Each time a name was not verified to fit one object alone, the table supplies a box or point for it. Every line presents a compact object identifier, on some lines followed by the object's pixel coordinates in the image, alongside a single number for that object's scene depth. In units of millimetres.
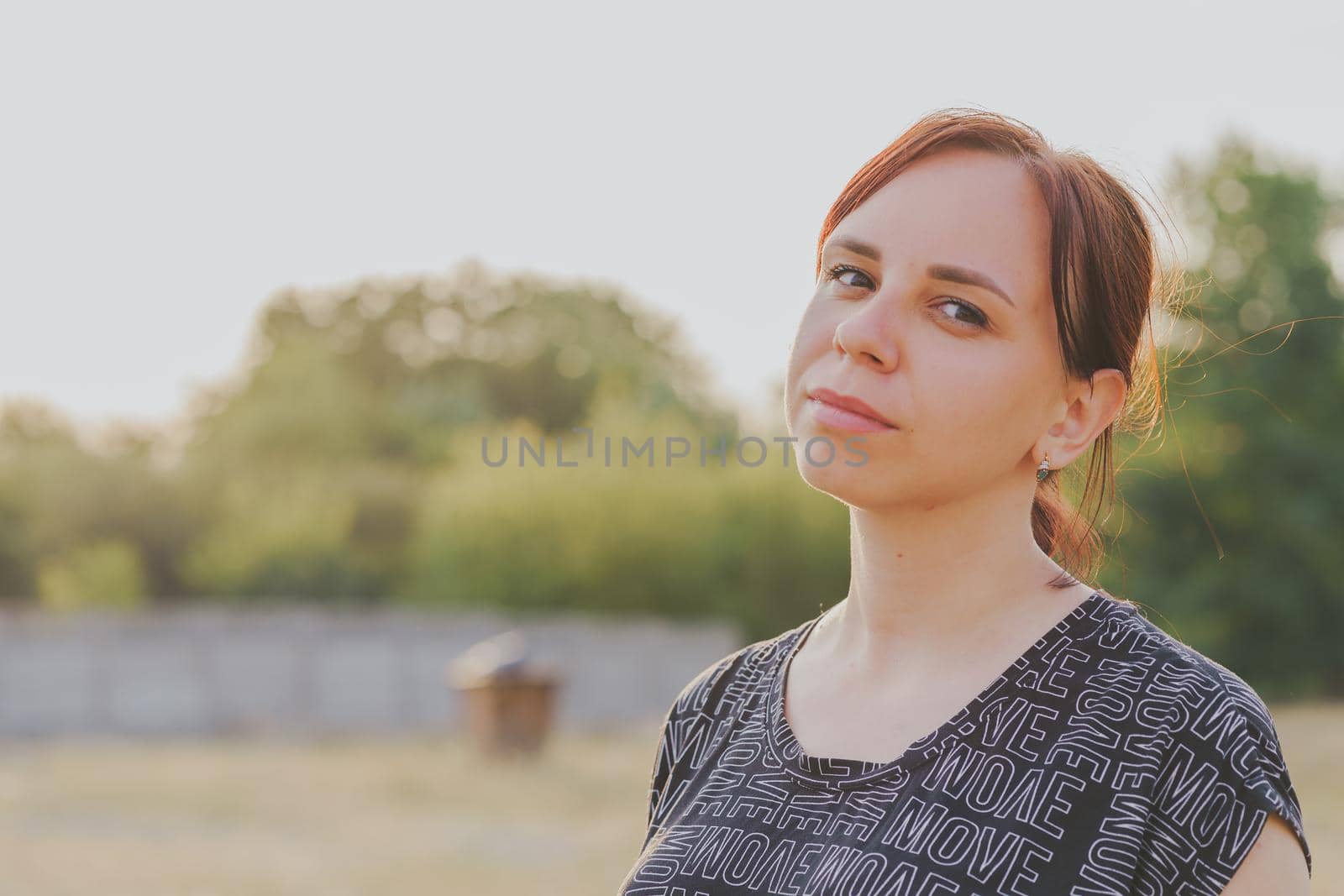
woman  1142
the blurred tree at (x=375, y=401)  22266
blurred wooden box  13258
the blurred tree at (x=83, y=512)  22969
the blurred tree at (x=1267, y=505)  23453
